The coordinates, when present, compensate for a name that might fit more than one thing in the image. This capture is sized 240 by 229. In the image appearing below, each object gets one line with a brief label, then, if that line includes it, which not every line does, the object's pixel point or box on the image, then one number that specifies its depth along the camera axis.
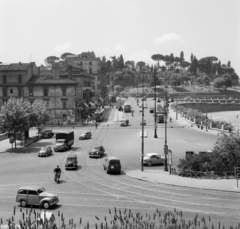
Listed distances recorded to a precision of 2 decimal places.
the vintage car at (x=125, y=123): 75.76
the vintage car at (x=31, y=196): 22.48
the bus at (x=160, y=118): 81.75
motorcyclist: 28.68
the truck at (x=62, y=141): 45.25
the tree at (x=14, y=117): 47.62
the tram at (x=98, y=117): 83.94
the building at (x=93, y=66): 135.00
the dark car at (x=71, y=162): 34.47
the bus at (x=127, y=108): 107.26
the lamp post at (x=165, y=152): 34.38
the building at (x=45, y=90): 79.81
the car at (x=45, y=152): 42.00
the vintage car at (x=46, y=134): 58.91
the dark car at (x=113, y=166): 32.53
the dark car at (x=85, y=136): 56.59
